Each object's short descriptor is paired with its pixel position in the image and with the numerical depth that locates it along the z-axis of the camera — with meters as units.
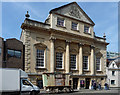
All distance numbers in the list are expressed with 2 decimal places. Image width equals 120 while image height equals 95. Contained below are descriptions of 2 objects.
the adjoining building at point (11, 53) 18.53
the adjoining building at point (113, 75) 36.16
